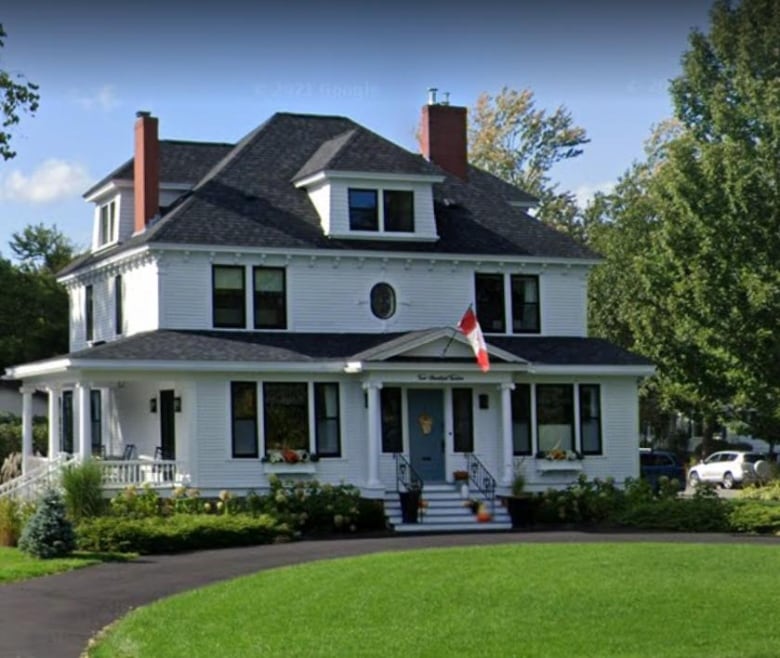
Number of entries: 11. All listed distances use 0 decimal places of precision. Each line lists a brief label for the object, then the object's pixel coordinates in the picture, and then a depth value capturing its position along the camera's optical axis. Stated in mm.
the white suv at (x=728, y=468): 59659
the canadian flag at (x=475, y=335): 36438
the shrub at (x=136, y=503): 32969
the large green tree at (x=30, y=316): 66812
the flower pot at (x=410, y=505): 36000
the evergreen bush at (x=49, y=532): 28078
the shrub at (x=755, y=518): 33406
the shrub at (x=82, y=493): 32625
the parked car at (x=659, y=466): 51625
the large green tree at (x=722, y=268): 45906
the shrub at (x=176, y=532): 29766
